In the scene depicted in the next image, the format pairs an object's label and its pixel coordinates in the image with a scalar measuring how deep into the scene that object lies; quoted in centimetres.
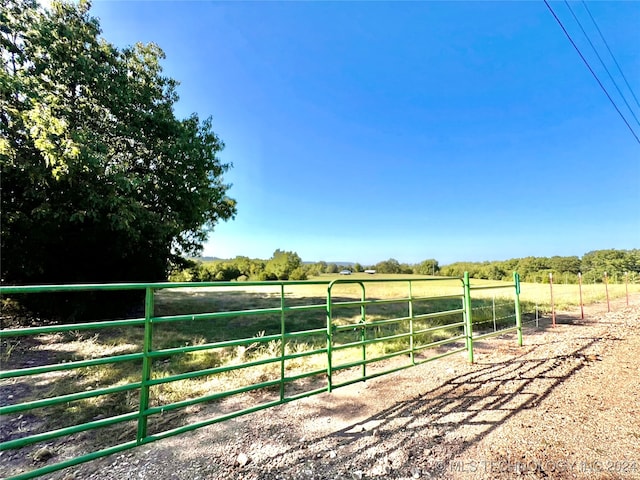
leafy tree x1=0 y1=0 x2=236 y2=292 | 581
